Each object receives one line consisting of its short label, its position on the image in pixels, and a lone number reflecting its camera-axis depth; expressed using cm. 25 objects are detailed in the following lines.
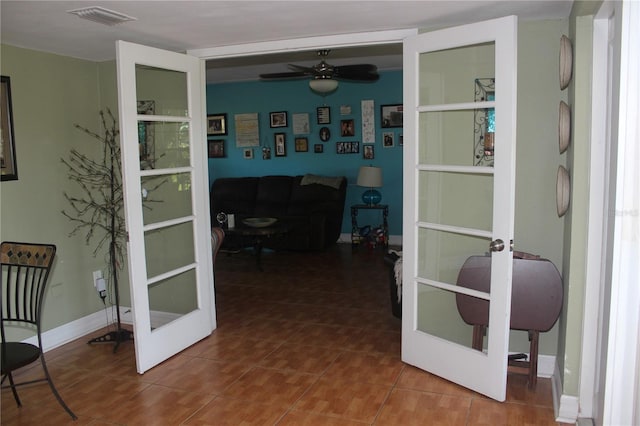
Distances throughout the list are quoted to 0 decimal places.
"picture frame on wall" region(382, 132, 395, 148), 782
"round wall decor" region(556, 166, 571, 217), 292
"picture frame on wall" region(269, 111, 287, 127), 839
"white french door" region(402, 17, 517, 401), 298
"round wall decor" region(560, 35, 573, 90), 286
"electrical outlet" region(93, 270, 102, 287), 458
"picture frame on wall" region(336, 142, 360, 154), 802
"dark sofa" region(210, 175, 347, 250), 730
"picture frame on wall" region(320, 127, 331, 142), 815
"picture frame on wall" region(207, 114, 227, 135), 873
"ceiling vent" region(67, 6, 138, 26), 295
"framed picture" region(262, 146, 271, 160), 854
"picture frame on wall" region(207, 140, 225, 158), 880
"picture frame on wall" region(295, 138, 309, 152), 830
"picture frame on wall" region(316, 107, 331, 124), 813
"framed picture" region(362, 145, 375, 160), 794
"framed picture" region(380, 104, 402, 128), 773
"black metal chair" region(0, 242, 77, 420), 276
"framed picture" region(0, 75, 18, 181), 375
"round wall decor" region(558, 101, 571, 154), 293
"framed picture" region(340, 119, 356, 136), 801
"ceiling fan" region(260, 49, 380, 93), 537
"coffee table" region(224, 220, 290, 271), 640
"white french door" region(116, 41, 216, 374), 344
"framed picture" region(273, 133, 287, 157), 843
